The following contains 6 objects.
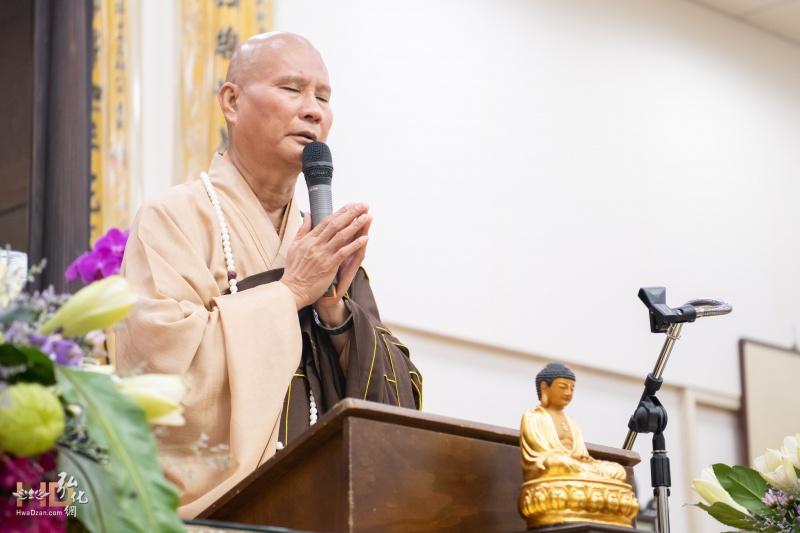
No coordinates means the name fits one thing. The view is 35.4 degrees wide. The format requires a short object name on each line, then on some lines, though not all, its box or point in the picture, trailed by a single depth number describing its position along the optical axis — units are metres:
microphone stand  2.46
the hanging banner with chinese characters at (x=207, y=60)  4.52
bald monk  2.34
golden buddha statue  1.64
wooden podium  1.68
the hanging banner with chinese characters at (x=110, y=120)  4.15
